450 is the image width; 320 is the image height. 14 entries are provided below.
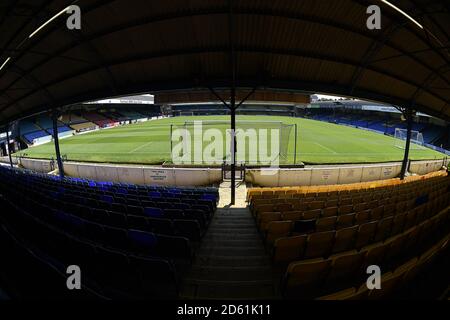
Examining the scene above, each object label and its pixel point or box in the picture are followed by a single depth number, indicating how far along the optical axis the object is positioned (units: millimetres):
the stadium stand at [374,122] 40094
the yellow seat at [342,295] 2619
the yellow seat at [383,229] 4738
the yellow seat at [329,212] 5898
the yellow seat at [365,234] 4527
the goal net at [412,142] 27617
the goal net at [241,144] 18625
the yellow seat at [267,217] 5553
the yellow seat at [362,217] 5465
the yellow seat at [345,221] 5195
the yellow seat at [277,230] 4792
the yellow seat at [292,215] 5543
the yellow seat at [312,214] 5656
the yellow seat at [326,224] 4989
